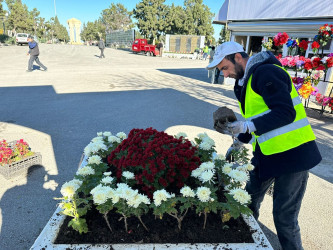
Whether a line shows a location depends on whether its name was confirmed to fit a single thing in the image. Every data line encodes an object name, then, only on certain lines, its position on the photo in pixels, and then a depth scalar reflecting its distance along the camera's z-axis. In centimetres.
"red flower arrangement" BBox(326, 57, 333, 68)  559
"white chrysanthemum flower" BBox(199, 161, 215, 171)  188
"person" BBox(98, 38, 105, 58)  2241
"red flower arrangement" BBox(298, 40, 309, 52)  578
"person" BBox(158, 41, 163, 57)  2978
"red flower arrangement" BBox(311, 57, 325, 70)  574
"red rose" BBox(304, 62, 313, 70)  582
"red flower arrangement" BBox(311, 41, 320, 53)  583
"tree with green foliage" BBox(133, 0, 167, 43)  4941
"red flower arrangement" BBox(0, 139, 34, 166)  341
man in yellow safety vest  158
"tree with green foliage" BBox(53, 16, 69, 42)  9312
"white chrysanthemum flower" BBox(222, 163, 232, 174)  193
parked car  3856
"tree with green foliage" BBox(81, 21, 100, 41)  8656
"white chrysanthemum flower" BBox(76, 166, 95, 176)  199
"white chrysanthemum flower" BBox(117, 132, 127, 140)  288
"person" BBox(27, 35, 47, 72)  1175
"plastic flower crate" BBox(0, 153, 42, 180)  339
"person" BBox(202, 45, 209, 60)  2758
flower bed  159
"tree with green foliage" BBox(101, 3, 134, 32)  7036
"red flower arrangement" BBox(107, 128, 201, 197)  188
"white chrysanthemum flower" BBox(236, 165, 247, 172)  202
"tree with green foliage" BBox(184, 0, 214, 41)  5203
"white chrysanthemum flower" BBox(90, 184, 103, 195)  163
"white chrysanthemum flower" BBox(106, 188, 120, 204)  155
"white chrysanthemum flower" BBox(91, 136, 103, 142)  268
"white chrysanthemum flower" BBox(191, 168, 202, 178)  188
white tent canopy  757
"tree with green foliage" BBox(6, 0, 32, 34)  5531
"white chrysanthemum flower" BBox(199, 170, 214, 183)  172
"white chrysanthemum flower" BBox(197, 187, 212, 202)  157
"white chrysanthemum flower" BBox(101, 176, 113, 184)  180
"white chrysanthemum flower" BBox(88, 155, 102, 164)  218
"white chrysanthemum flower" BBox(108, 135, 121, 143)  274
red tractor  2975
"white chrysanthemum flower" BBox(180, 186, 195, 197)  162
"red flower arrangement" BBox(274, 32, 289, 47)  529
